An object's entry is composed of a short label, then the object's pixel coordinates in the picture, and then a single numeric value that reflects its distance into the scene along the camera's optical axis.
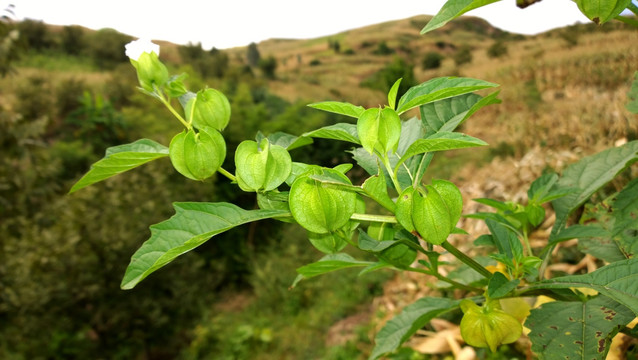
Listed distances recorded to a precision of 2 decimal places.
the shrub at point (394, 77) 7.71
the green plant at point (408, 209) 0.34
